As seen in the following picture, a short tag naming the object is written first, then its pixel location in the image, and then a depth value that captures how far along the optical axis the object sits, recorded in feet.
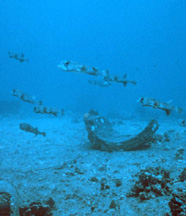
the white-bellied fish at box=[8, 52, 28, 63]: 28.07
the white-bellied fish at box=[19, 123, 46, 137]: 25.29
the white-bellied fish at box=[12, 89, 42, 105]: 24.13
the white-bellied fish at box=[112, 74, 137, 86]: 23.35
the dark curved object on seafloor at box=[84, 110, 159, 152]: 24.84
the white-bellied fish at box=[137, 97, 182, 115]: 16.37
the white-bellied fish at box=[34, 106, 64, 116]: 22.29
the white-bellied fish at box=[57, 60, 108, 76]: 16.43
